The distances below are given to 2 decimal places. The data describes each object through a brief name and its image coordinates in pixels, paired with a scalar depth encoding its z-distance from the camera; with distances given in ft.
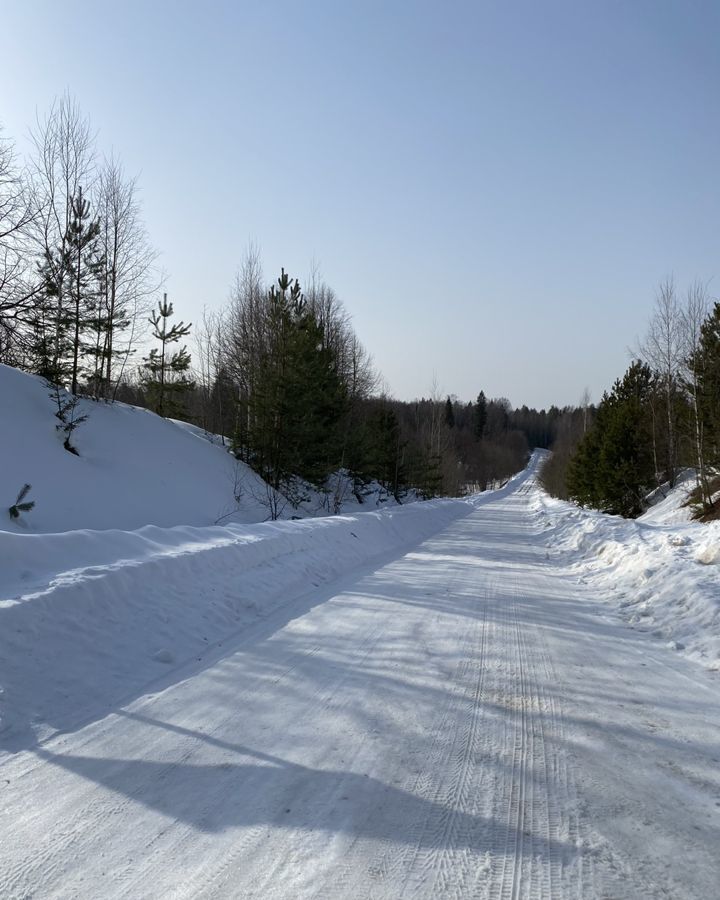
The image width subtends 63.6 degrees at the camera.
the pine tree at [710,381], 82.53
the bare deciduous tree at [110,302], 77.46
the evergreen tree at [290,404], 80.53
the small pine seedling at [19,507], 33.79
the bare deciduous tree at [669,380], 106.93
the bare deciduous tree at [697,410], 81.92
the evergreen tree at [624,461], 111.34
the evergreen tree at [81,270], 71.20
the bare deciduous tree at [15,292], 60.27
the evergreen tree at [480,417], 484.38
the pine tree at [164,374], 101.09
